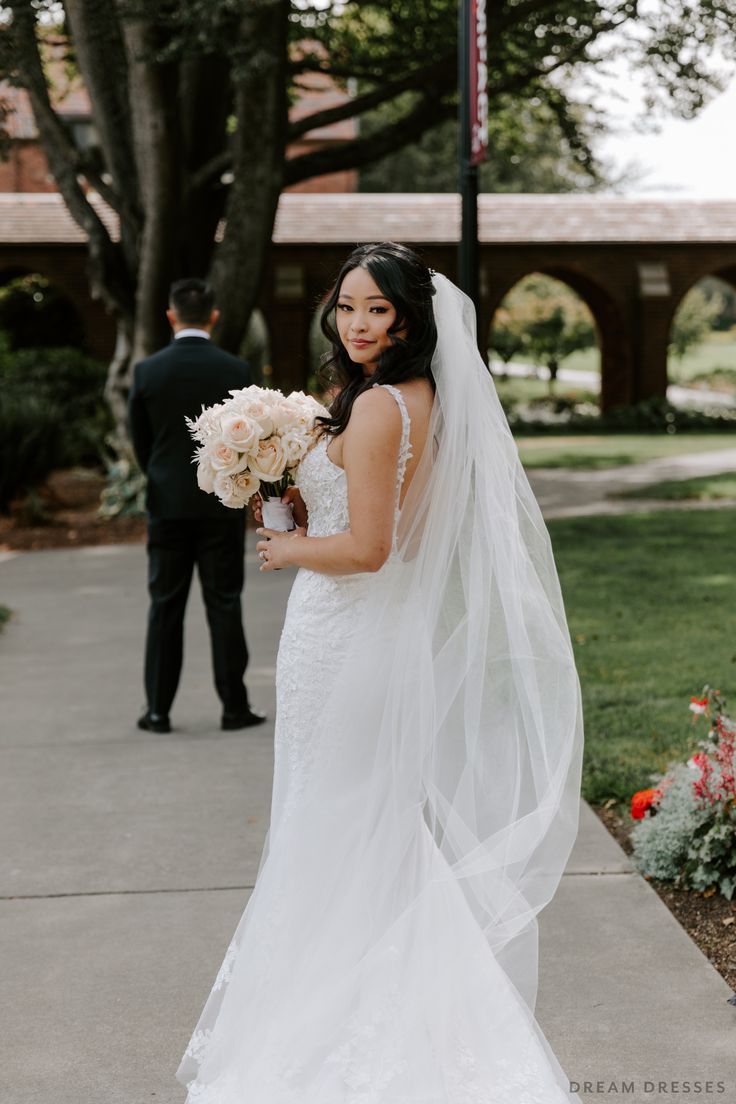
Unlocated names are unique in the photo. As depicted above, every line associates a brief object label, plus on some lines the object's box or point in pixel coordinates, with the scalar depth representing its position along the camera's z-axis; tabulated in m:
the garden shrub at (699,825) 4.38
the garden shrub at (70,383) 21.25
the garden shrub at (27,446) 14.98
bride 2.97
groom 6.55
